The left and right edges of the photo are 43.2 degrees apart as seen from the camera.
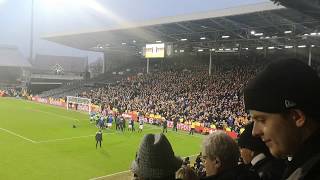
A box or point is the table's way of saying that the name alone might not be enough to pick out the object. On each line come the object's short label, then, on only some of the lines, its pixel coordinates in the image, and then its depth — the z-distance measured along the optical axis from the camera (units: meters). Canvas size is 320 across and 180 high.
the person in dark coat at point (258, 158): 3.35
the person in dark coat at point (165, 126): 32.62
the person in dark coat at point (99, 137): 24.80
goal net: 47.04
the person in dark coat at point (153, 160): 2.65
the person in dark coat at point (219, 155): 3.25
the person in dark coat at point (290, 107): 1.87
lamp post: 77.96
